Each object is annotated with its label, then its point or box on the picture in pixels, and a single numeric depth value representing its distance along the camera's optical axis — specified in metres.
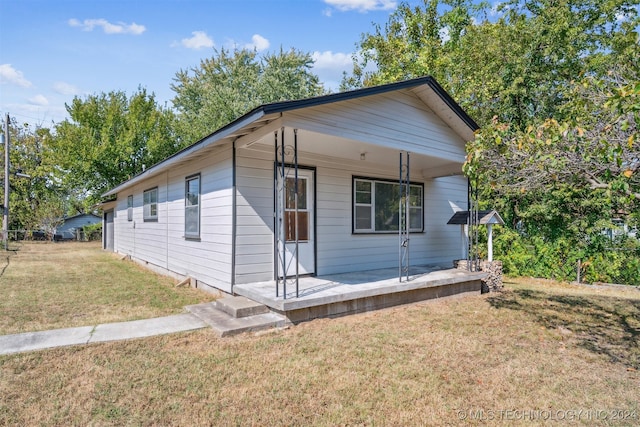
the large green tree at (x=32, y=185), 22.48
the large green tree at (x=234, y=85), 22.91
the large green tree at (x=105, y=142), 20.11
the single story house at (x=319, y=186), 5.63
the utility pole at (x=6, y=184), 17.85
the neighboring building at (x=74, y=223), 25.21
